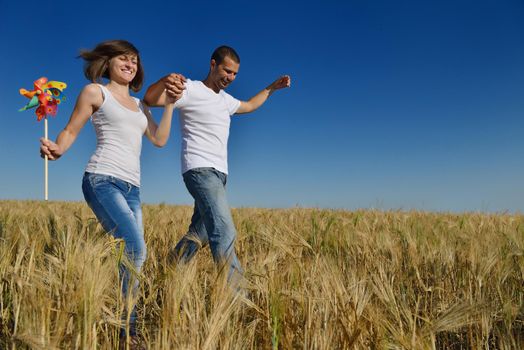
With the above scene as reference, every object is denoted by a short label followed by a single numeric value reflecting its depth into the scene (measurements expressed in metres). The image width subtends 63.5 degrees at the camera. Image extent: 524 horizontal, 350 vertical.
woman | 2.21
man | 2.56
